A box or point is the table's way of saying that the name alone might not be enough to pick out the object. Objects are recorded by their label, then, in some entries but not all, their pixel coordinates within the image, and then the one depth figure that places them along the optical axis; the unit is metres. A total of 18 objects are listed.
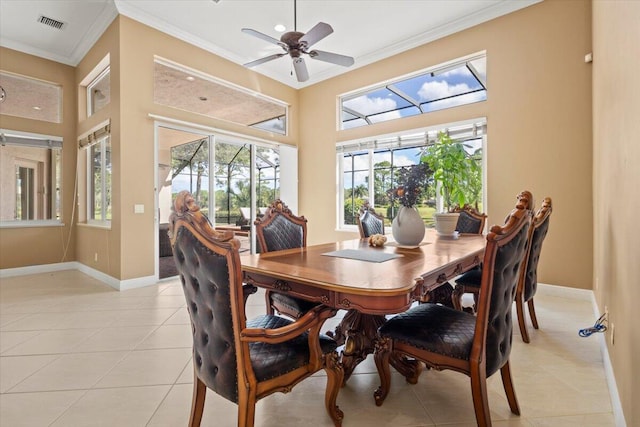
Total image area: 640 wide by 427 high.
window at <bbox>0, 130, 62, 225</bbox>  4.88
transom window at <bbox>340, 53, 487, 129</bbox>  4.33
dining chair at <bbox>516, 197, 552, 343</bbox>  2.30
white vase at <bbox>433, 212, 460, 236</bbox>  3.06
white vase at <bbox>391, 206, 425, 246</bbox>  2.40
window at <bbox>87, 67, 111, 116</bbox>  4.83
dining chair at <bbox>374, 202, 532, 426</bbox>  1.28
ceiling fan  2.98
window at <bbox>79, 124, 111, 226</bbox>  4.60
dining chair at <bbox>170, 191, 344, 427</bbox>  1.07
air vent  4.22
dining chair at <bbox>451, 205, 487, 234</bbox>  3.57
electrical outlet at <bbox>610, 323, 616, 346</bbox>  1.72
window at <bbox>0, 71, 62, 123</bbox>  4.80
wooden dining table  1.22
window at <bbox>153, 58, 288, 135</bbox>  4.52
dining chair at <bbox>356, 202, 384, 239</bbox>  3.23
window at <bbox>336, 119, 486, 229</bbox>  4.30
